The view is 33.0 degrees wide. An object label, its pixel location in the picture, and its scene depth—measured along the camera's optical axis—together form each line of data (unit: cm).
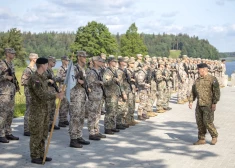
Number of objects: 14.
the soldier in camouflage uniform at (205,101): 945
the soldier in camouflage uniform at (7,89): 905
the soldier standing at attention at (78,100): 893
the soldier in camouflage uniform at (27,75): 966
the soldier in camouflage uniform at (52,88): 1054
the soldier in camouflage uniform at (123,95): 1130
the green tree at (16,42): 6419
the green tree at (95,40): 6950
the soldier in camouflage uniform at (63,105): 1170
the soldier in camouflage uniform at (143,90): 1296
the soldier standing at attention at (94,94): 953
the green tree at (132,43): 7012
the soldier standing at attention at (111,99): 1058
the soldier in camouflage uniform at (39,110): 725
